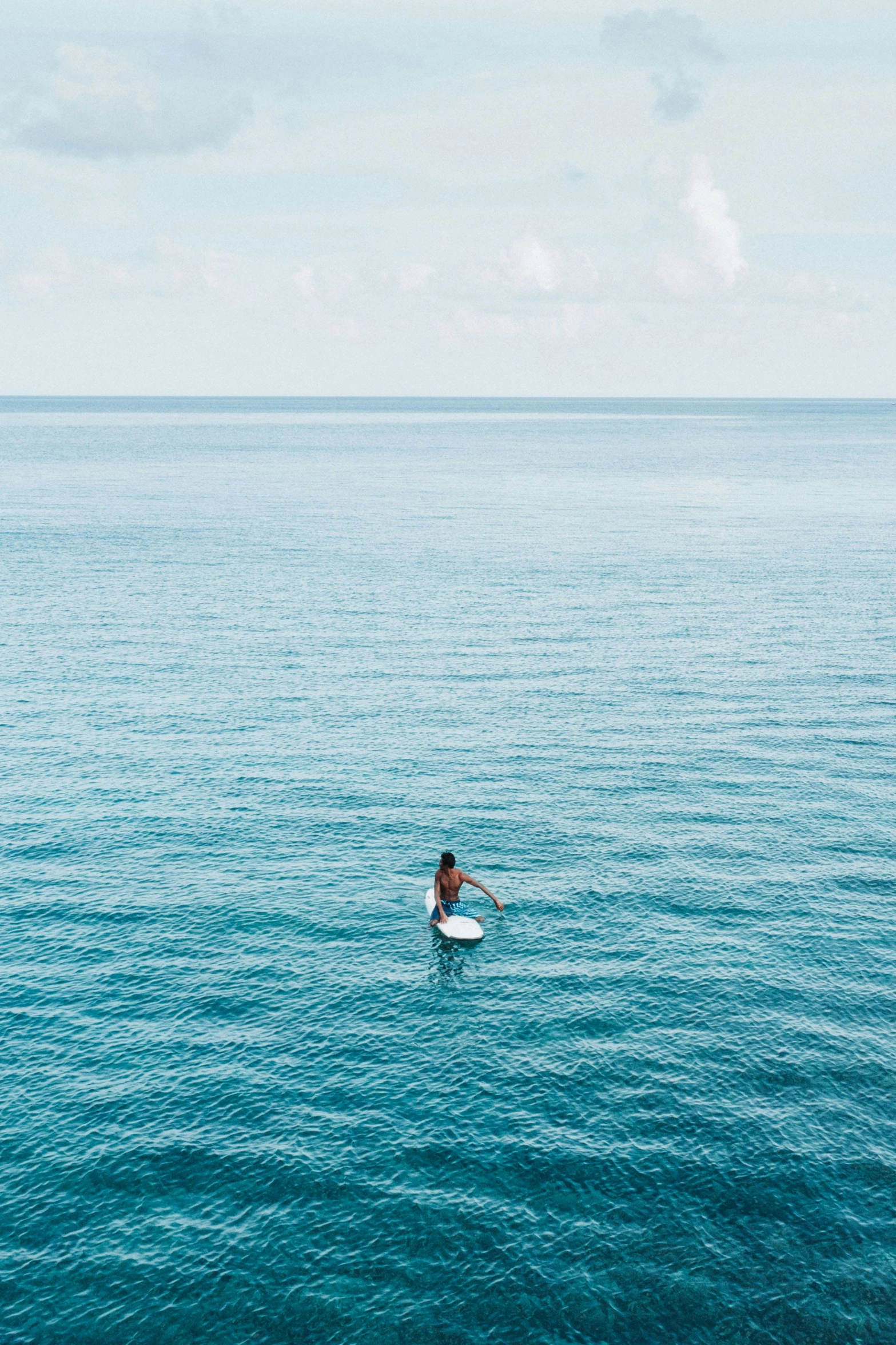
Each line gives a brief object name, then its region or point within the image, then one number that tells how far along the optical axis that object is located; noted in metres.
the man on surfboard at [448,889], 45.00
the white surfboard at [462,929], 44.28
